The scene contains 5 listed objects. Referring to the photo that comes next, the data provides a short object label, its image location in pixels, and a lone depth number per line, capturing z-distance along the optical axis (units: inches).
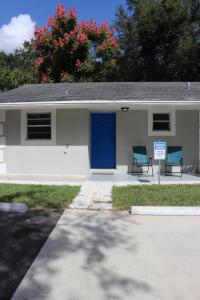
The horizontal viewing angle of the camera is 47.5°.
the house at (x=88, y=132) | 306.9
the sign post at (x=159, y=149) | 245.4
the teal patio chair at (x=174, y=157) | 303.0
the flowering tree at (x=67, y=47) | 568.5
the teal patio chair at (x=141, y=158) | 302.3
